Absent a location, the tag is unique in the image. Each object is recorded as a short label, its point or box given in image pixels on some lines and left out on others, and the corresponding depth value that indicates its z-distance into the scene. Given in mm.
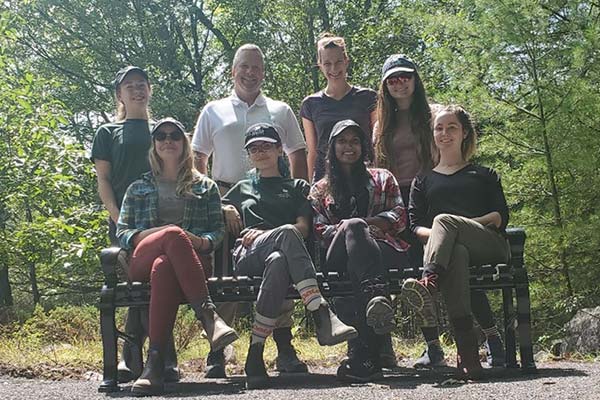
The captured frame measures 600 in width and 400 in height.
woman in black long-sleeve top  3463
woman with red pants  3557
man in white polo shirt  4723
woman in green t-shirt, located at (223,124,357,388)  3578
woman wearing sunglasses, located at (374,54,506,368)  4336
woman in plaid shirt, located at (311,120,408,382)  3555
